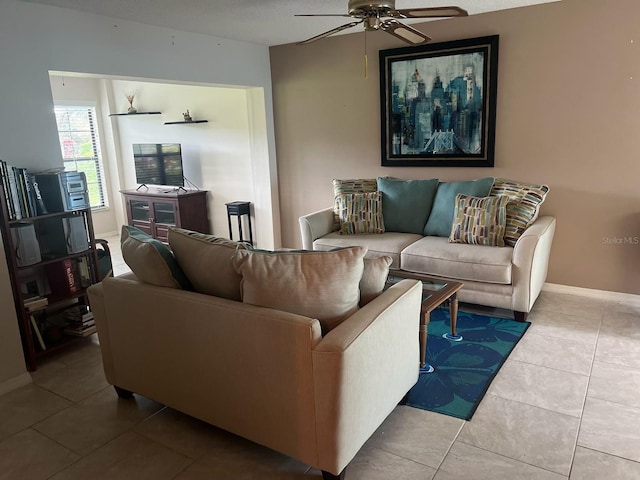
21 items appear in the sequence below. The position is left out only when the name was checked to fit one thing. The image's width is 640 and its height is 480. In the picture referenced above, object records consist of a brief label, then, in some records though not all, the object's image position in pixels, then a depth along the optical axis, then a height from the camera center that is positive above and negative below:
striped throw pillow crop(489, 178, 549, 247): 3.76 -0.56
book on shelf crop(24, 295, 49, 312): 3.07 -0.92
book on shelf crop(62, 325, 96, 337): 3.35 -1.20
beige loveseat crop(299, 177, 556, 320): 3.45 -0.86
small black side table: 5.59 -0.71
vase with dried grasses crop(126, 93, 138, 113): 6.44 +0.67
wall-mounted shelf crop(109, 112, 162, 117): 6.34 +0.50
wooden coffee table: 2.66 -0.91
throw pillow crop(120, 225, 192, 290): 2.29 -0.53
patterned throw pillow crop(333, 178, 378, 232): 4.61 -0.43
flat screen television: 6.10 -0.16
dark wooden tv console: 5.88 -0.72
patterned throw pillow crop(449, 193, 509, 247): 3.74 -0.65
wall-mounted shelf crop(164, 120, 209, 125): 5.89 +0.33
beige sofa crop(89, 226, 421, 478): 1.84 -0.89
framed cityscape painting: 4.11 +0.30
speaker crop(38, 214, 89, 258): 3.27 -0.52
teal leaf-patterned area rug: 2.57 -1.35
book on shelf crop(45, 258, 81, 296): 3.29 -0.82
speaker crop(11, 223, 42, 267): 2.97 -0.52
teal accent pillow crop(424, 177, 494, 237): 4.04 -0.53
